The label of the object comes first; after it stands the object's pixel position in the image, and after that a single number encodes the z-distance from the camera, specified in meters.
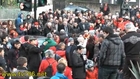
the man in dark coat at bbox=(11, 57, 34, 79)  7.02
